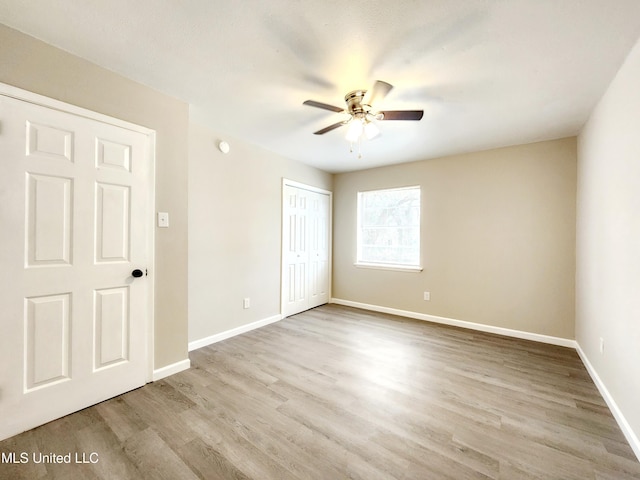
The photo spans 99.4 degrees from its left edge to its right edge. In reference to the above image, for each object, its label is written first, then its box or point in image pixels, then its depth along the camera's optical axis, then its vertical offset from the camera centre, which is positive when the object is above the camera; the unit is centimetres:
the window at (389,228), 428 +21
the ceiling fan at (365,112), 201 +101
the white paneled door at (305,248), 414 -14
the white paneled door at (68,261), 163 -17
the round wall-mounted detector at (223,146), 313 +107
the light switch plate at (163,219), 231 +16
